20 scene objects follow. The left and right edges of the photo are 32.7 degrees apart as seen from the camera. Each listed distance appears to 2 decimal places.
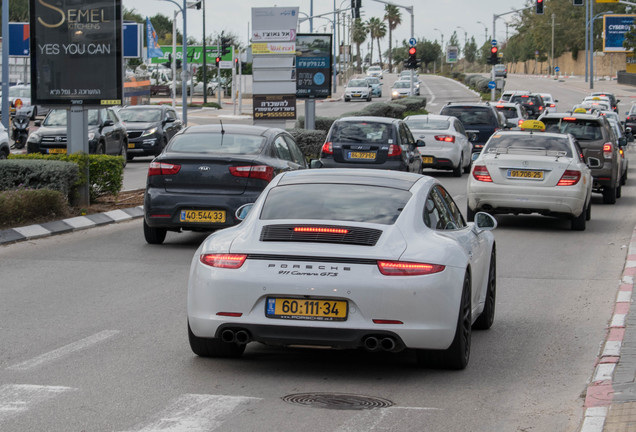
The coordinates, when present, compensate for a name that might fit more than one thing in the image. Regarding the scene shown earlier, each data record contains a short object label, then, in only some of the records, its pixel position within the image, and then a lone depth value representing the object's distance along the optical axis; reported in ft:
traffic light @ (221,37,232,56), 219.82
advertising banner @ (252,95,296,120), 110.22
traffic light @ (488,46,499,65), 207.00
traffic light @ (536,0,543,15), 182.91
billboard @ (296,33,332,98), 114.62
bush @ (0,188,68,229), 50.29
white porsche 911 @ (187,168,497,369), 23.06
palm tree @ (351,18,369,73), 636.89
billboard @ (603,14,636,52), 343.46
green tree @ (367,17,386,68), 641.81
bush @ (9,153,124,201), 61.67
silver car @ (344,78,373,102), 276.41
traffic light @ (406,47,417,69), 183.83
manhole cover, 21.88
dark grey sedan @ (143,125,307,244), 45.85
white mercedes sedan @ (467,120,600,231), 56.29
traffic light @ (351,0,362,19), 187.31
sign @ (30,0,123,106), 59.52
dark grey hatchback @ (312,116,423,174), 75.72
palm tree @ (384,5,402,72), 620.08
